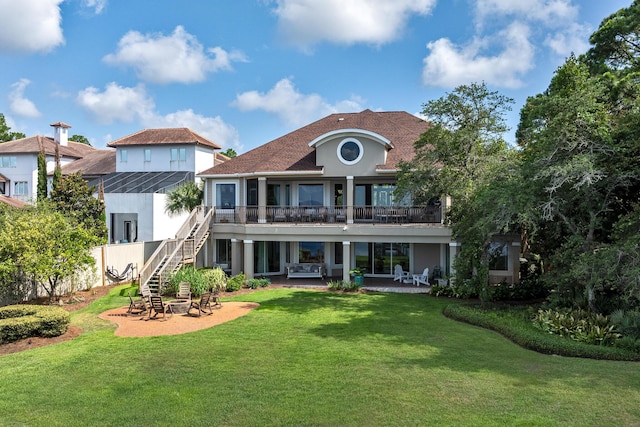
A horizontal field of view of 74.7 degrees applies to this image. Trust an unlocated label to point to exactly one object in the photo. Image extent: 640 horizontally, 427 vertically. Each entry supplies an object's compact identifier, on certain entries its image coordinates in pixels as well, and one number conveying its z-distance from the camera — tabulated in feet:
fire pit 50.31
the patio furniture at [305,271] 75.10
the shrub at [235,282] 63.93
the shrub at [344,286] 64.08
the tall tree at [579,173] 40.68
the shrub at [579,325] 37.04
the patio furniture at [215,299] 53.74
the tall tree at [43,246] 49.24
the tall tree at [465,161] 53.72
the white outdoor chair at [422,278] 69.69
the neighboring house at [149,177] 93.97
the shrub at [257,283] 66.52
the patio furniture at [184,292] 56.29
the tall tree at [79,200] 88.89
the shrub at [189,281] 59.93
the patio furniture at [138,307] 50.38
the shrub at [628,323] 36.83
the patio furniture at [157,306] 48.96
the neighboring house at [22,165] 134.82
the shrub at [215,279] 61.87
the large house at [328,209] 68.49
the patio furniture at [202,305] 49.61
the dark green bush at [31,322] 39.29
